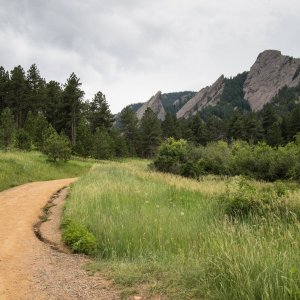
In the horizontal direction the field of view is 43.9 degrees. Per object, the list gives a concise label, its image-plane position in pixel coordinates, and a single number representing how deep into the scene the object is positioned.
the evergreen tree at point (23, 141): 43.38
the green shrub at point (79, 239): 8.08
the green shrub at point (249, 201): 10.28
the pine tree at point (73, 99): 64.37
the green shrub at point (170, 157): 40.25
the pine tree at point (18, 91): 72.44
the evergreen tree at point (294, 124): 77.12
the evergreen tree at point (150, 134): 85.31
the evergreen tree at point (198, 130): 93.12
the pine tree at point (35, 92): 76.00
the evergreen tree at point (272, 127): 73.94
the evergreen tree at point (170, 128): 92.50
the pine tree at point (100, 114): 84.31
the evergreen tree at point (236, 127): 86.19
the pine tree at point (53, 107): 72.60
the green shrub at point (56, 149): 34.69
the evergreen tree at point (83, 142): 55.50
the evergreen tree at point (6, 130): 38.94
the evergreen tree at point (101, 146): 57.84
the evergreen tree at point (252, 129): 84.75
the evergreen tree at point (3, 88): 73.28
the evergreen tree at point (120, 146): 72.48
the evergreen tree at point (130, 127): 88.00
